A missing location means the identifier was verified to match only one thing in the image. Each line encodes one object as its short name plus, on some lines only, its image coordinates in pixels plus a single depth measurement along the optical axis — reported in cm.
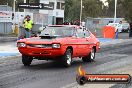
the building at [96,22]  8533
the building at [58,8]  6582
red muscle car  1312
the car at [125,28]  6766
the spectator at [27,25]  2466
